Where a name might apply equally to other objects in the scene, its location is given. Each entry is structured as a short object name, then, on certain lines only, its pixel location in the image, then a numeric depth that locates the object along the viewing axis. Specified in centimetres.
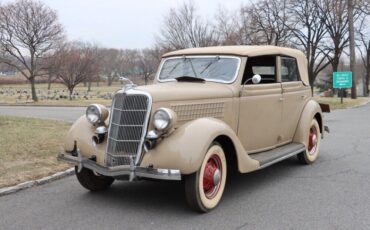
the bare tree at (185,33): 3722
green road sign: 2690
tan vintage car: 519
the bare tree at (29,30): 3500
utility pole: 2844
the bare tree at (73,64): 3918
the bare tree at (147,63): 4919
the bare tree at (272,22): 3353
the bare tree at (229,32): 3488
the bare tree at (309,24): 3306
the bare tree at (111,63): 6644
